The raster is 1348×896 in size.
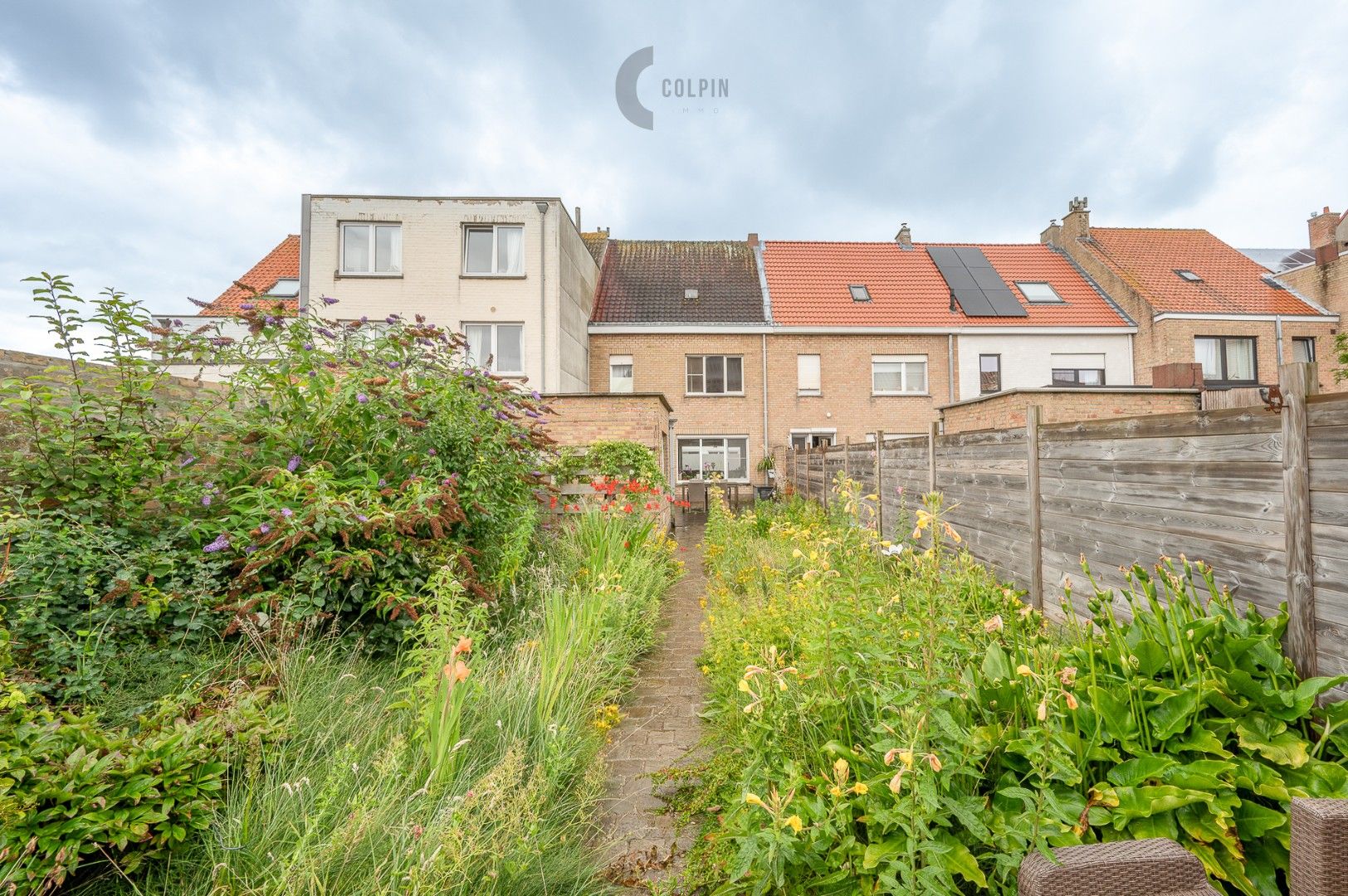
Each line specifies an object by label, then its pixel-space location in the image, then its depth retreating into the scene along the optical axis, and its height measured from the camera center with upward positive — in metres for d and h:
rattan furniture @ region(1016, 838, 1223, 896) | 1.19 -0.89
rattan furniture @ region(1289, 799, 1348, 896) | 1.15 -0.80
